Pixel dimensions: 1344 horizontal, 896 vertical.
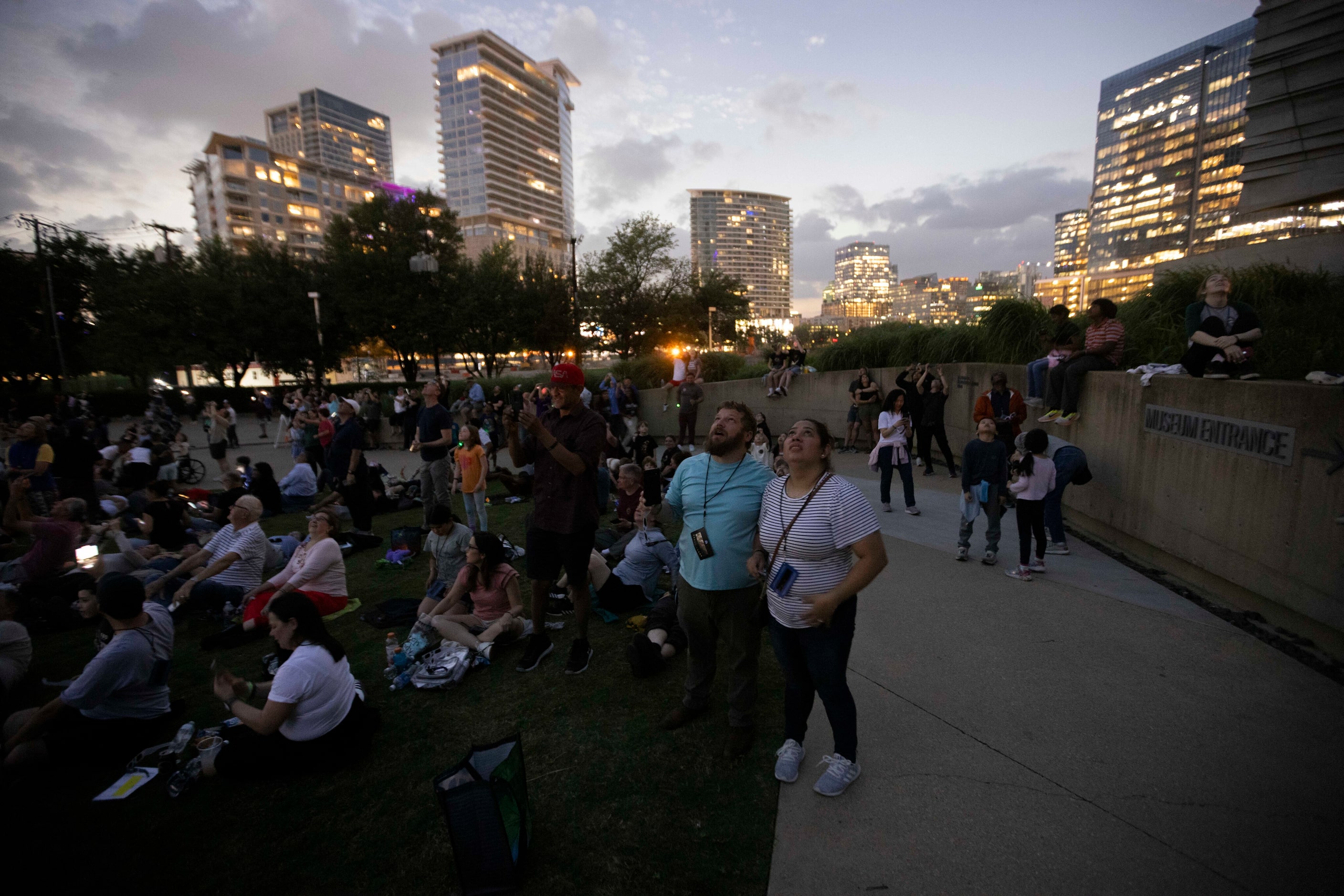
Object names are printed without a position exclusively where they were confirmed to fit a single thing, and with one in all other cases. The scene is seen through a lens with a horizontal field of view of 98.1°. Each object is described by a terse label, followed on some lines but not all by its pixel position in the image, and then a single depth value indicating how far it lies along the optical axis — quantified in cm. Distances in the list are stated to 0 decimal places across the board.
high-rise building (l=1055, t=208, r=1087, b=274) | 17925
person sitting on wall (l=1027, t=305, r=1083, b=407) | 771
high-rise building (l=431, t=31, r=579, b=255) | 14038
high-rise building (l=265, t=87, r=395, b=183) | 16438
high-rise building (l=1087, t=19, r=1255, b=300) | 11419
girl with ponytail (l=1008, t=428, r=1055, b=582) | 544
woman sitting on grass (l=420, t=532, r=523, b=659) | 489
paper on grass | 331
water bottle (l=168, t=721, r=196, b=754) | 361
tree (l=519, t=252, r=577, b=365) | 3447
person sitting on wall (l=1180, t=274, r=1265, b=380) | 513
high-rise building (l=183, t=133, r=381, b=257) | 9675
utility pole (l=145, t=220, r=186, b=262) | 3806
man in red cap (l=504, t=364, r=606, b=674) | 397
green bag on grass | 239
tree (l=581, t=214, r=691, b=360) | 3700
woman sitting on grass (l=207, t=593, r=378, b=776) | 319
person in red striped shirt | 721
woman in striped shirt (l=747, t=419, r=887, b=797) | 256
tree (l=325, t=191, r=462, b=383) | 3628
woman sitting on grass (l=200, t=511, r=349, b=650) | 541
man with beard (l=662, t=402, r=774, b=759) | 304
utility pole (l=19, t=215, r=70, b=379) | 2941
